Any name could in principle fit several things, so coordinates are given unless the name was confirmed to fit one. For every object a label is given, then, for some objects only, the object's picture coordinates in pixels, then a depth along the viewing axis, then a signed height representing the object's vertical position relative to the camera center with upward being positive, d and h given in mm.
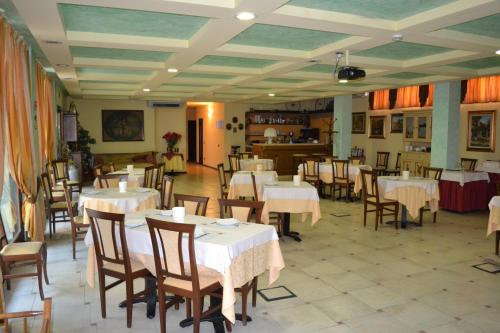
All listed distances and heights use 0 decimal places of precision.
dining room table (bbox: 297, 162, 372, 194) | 9188 -844
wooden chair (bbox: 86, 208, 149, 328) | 3309 -1003
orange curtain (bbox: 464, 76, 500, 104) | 9578 +1069
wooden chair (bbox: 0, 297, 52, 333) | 1580 -736
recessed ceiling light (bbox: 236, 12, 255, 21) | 3805 +1125
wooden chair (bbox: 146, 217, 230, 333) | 2920 -1012
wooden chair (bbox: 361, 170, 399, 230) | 6793 -1025
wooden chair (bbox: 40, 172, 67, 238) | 6114 -1061
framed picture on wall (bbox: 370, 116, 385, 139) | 14539 +294
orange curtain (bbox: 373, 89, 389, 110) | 13430 +1174
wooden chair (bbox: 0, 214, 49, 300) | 3881 -1131
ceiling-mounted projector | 5461 +828
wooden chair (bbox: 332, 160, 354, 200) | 9141 -906
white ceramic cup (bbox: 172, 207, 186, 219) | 3645 -684
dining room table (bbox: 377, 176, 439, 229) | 6801 -953
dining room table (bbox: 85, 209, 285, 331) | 2946 -886
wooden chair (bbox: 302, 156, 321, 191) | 9820 -897
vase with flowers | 15164 -131
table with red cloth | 8047 -1109
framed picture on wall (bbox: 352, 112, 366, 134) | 15367 +482
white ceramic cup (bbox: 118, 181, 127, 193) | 5582 -689
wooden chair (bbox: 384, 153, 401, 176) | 13114 -892
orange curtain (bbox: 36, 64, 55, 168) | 7070 +359
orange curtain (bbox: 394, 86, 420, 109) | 12082 +1136
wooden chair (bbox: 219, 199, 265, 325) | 3764 -711
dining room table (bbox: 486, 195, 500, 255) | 5203 -1031
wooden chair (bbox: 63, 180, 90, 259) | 5199 -1114
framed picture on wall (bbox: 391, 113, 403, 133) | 13911 +418
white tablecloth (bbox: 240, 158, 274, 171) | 10164 -719
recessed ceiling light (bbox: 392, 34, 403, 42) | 4682 +1138
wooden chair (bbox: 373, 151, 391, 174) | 12867 -821
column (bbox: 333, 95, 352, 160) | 12180 +274
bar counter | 13891 -529
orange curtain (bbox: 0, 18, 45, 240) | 4227 +148
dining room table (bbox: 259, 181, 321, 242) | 5988 -938
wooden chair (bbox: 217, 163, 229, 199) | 7750 -903
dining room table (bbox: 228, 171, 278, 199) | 7594 -902
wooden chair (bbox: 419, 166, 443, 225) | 7449 -748
